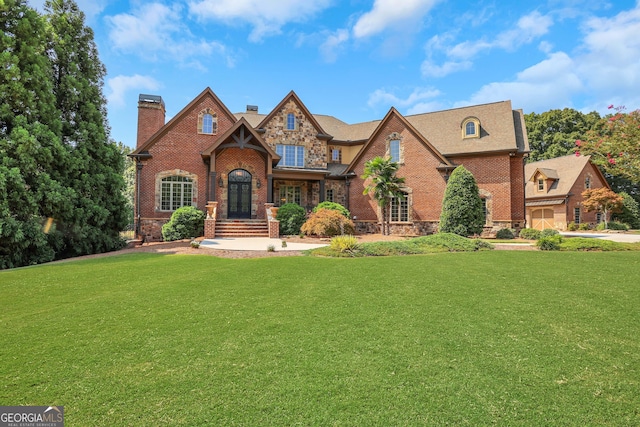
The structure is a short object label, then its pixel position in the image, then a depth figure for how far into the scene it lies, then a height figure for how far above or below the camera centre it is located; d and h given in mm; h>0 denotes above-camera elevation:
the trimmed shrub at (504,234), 19078 -874
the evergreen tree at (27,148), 10016 +2309
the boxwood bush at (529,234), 18359 -839
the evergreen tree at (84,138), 12461 +3300
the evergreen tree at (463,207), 16938 +649
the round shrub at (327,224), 16406 -288
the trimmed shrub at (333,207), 18297 +673
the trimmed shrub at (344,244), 10572 -870
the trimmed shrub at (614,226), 27117 -519
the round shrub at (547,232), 17516 -698
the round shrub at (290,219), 17703 -33
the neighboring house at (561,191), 28984 +2736
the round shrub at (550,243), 11898 -884
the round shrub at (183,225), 15852 -362
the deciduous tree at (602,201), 26859 +1627
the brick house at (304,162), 18719 +3664
